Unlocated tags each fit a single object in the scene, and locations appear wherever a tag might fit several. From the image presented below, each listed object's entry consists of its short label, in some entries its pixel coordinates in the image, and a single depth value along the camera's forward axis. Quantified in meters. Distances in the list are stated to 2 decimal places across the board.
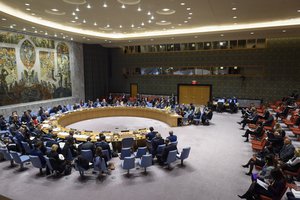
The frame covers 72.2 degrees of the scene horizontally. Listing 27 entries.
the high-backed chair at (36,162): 6.59
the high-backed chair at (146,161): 6.68
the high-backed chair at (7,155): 7.37
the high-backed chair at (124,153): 7.44
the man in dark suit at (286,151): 6.54
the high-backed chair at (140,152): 7.55
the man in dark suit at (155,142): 7.71
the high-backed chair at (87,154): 7.07
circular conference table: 9.00
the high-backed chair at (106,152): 7.34
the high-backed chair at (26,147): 7.80
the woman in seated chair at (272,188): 4.76
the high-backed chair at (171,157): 7.07
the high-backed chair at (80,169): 6.46
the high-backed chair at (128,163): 6.55
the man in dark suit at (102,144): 7.55
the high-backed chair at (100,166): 6.43
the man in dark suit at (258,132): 9.40
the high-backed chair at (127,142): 8.43
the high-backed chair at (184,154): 7.37
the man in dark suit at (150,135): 8.66
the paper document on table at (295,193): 4.96
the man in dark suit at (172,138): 8.30
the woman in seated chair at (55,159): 6.41
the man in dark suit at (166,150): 7.20
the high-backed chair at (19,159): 6.96
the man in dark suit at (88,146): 7.26
